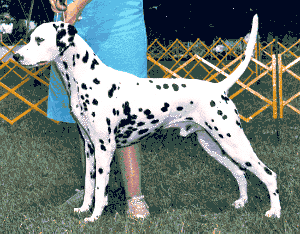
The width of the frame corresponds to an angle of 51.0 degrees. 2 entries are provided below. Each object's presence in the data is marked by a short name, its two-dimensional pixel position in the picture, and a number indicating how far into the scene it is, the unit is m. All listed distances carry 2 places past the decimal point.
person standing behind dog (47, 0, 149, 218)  2.43
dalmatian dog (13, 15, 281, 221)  2.09
